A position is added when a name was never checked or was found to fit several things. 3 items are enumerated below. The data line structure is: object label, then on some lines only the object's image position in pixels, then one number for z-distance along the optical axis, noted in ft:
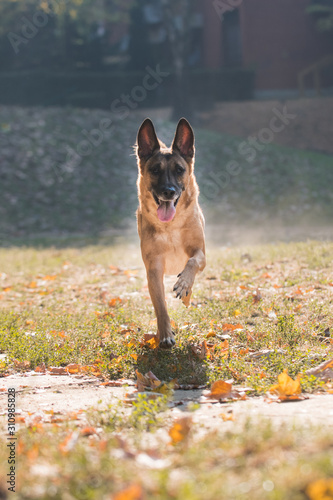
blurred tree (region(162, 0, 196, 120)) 181.47
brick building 196.85
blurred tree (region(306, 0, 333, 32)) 192.44
